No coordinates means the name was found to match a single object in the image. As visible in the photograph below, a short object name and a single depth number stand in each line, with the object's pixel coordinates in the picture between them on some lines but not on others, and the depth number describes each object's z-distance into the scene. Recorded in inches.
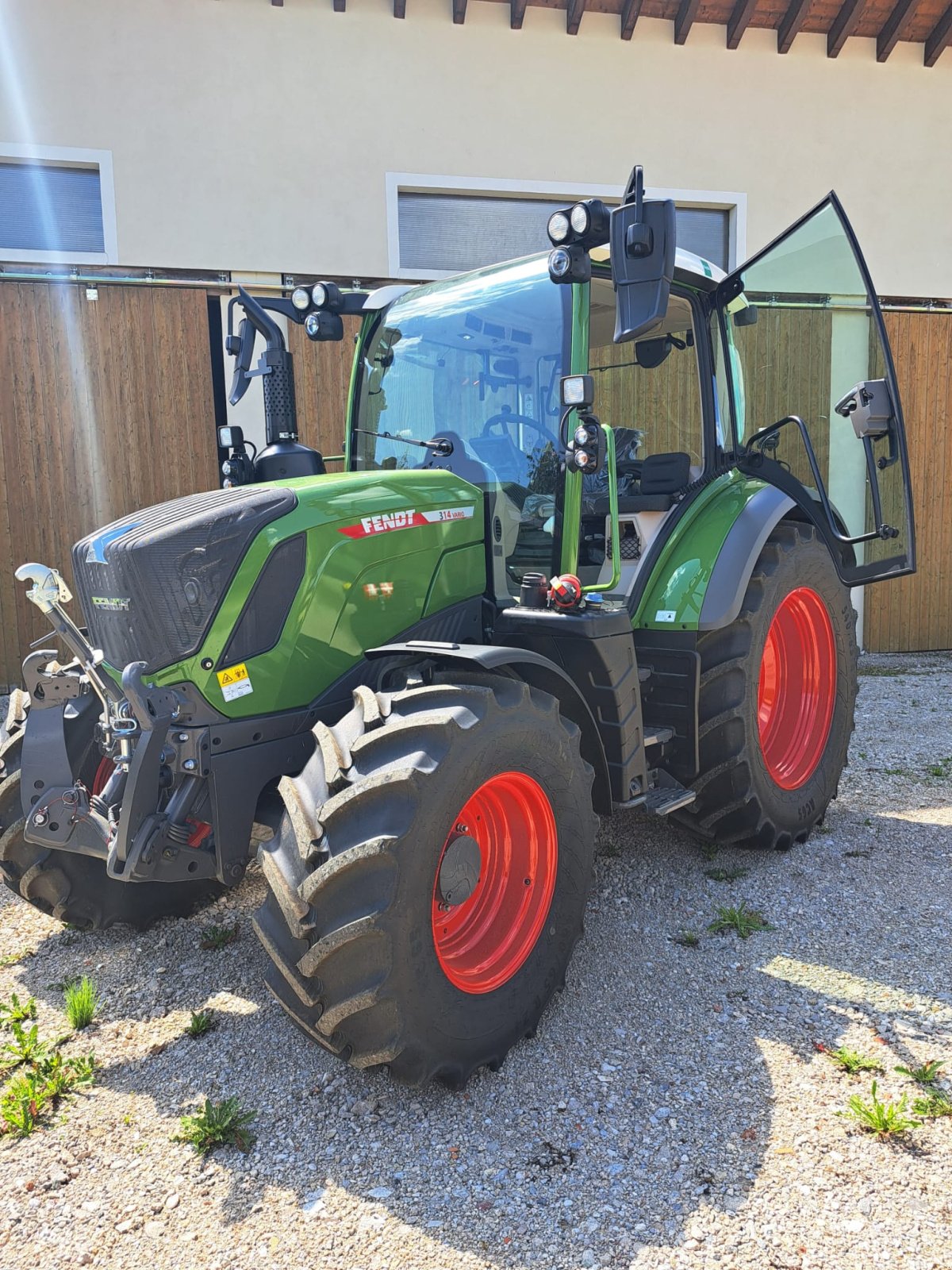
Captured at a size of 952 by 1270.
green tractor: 89.0
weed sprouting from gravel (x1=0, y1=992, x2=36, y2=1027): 109.1
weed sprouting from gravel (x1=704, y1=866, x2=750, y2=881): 144.8
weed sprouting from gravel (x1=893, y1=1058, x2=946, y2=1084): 94.2
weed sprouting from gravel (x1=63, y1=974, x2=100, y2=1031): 107.4
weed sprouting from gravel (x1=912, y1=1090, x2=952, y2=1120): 89.2
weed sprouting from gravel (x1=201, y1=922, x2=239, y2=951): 124.9
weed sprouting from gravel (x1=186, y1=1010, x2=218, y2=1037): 105.1
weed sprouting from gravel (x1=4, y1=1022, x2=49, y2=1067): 100.7
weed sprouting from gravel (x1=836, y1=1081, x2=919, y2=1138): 86.6
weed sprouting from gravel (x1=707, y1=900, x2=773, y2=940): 127.3
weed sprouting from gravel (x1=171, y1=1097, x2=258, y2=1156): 86.7
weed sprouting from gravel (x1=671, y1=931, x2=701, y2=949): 124.1
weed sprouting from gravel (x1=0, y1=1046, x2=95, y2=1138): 90.3
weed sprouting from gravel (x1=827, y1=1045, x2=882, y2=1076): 96.5
